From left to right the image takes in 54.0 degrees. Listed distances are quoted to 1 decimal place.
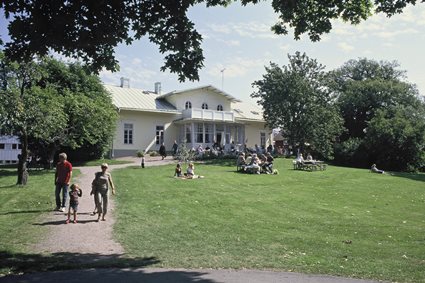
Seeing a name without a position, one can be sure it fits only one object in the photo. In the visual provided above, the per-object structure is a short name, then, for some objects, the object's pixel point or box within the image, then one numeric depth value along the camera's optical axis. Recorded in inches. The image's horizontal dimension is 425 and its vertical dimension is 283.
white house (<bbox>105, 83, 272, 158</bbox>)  1563.7
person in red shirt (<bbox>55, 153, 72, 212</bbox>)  509.0
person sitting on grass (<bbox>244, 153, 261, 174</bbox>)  1009.1
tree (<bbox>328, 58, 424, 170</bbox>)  1659.7
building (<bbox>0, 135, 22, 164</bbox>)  1717.5
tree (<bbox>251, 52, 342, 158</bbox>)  1470.2
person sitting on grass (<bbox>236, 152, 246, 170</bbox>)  1060.5
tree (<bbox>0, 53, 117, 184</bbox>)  737.0
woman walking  471.2
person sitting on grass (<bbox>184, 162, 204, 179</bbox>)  888.3
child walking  457.6
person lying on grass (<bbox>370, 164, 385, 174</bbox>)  1190.9
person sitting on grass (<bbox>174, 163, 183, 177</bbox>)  892.6
